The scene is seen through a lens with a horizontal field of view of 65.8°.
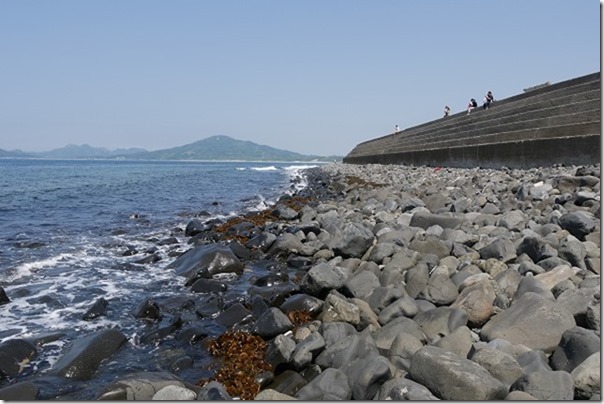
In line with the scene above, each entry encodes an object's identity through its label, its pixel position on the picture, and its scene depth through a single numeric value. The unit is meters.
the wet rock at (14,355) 4.18
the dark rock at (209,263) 7.22
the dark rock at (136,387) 3.43
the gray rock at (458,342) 3.36
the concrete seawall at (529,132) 12.52
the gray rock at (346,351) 3.56
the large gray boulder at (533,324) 3.28
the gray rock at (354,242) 6.41
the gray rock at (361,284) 4.96
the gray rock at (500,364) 2.88
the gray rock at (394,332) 3.83
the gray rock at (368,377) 3.07
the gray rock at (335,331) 3.99
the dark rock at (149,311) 5.47
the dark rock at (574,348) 2.94
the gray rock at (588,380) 2.64
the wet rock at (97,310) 5.56
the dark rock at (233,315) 5.14
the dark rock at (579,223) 5.27
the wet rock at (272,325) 4.56
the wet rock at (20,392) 3.63
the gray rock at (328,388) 3.13
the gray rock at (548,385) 2.62
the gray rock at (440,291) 4.40
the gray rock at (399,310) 4.23
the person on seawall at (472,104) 28.73
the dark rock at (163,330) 4.83
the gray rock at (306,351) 3.77
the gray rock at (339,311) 4.36
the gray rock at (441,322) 3.84
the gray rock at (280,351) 3.93
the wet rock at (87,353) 4.07
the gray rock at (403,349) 3.42
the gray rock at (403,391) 2.76
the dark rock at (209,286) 6.46
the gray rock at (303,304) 4.92
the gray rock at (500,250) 5.10
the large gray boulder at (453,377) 2.70
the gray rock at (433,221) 6.96
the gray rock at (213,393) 3.24
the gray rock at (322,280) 5.18
